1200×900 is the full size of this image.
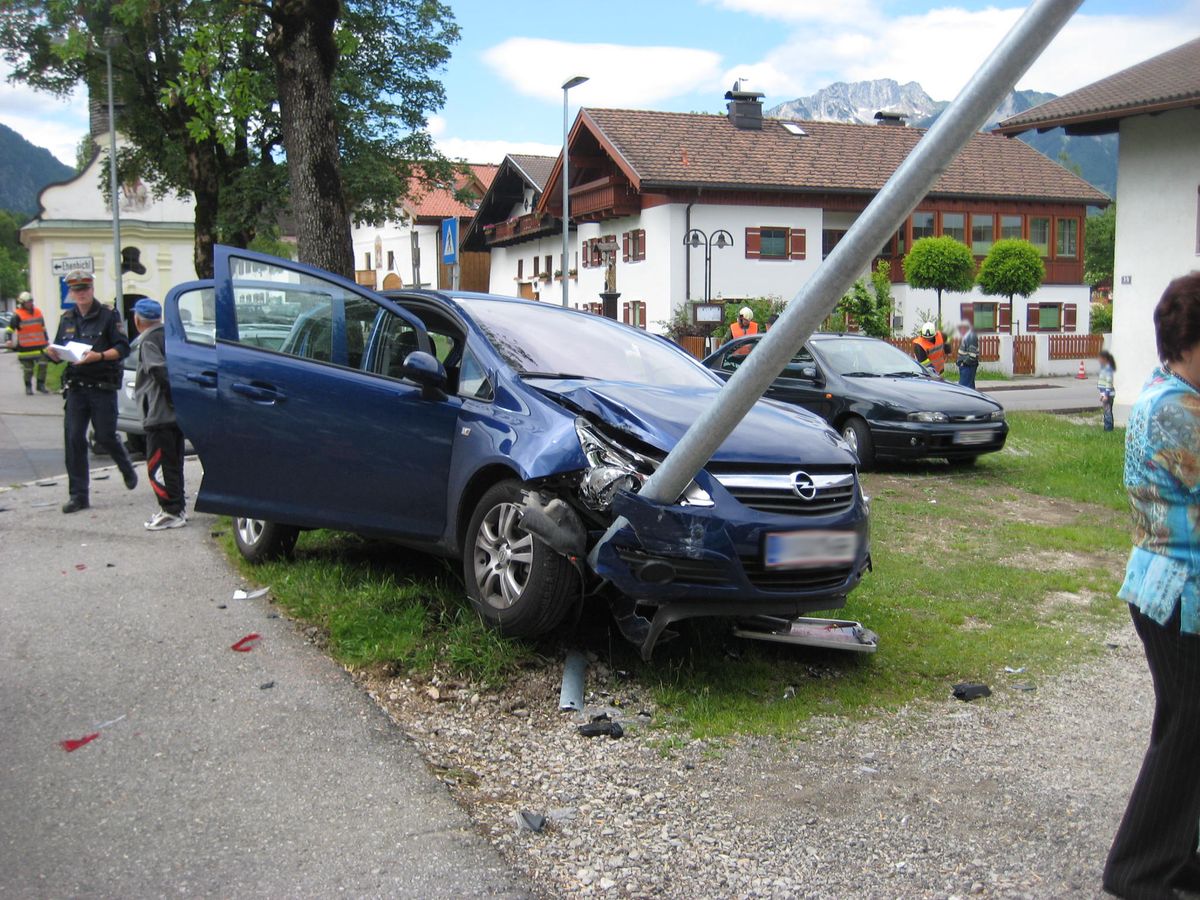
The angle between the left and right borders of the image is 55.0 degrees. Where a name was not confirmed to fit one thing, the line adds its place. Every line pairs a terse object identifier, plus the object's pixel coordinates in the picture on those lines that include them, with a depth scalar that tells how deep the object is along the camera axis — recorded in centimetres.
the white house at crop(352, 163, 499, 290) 6606
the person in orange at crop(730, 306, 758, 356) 1884
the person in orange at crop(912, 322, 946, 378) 1808
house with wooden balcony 4241
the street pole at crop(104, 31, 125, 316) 2852
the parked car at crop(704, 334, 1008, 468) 1219
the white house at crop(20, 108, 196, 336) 5200
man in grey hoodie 902
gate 3994
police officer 946
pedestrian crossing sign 1273
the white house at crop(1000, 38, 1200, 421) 1936
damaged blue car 490
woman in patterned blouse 315
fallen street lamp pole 326
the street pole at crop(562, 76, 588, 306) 3073
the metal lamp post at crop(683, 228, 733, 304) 4162
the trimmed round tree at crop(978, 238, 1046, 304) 3881
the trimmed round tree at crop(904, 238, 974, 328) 3756
